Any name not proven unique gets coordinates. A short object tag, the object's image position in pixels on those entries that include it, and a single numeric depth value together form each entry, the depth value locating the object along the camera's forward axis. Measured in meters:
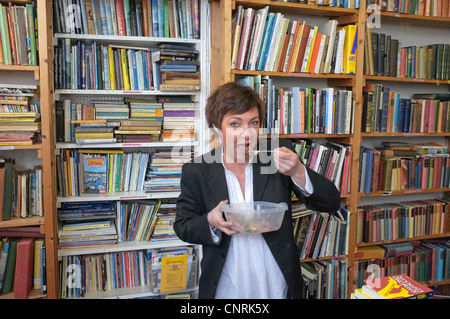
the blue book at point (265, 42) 2.49
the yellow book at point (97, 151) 2.59
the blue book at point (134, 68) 2.61
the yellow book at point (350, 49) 2.65
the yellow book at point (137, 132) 2.55
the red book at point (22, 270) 2.32
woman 1.54
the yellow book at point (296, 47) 2.58
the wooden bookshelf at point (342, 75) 2.42
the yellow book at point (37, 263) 2.38
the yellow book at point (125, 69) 2.59
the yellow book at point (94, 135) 2.48
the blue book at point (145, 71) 2.63
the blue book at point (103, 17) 2.51
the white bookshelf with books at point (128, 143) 2.48
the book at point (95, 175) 2.58
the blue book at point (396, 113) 2.86
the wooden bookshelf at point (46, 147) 2.19
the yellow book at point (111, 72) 2.57
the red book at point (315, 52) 2.63
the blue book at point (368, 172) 2.83
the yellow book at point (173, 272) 2.65
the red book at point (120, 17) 2.54
